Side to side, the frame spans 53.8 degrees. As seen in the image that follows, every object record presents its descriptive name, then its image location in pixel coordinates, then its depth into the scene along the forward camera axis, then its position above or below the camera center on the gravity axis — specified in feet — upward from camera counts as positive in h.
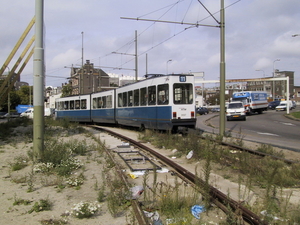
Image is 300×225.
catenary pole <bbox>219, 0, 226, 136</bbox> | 47.34 +5.01
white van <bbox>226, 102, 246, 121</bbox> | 106.01 -2.17
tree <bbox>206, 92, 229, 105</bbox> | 342.75 +6.31
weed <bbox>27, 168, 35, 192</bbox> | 19.50 -5.40
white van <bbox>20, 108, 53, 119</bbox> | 157.69 -2.80
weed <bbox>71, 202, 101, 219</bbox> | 14.80 -5.28
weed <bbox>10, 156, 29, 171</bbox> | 25.38 -5.18
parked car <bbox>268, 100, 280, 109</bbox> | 217.72 +0.64
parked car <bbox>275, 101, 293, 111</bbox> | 180.55 -1.32
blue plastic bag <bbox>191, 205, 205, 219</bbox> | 14.89 -5.38
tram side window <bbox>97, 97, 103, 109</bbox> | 78.96 +0.70
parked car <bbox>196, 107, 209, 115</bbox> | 185.86 -3.64
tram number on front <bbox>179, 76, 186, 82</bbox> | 45.37 +4.11
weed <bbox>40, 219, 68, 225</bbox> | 13.75 -5.46
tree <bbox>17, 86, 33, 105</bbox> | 286.50 +10.87
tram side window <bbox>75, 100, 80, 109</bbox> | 94.94 +0.54
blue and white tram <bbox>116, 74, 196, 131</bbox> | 44.82 +0.53
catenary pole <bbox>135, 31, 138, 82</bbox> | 92.17 +12.51
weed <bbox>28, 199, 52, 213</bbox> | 15.72 -5.43
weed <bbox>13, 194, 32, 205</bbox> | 16.83 -5.50
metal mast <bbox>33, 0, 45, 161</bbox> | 27.73 +2.18
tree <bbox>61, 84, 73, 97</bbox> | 236.22 +12.53
